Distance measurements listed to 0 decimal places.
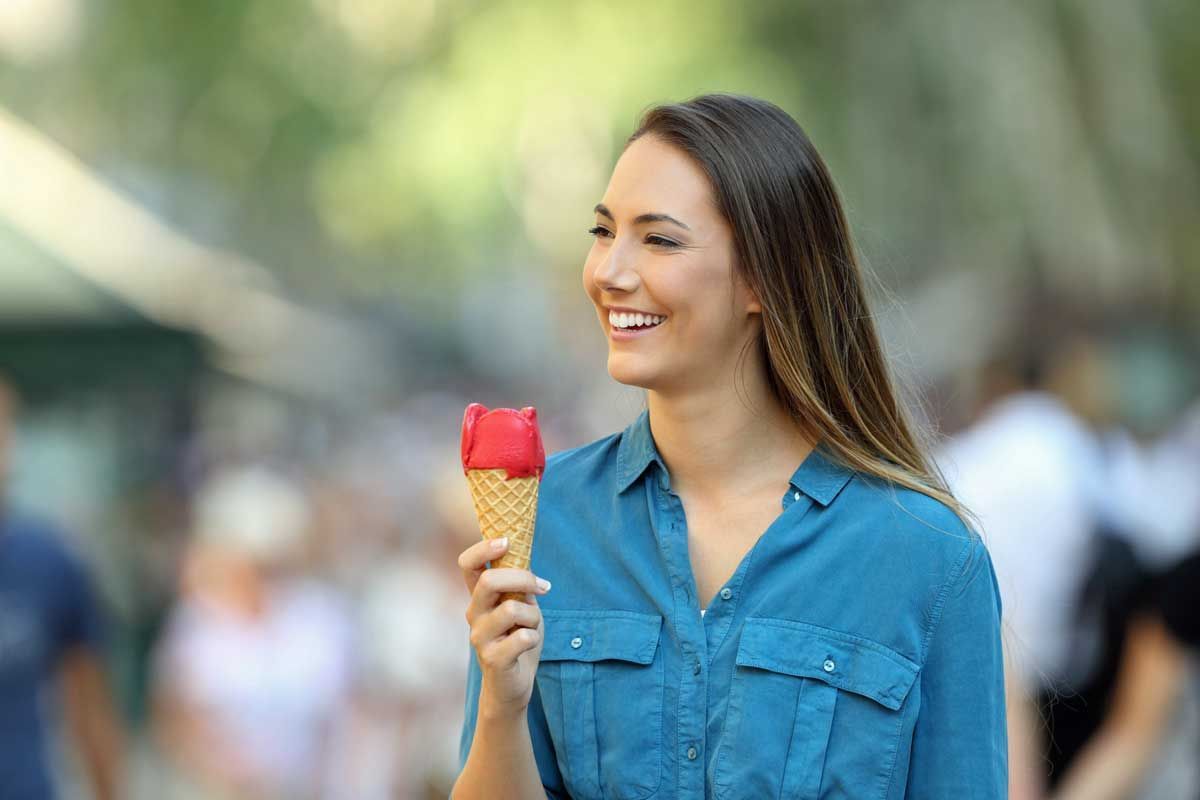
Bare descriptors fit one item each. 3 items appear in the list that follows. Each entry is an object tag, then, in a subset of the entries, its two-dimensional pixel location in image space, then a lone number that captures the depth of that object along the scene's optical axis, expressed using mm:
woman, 5914
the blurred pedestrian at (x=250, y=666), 15547
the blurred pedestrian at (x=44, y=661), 11555
